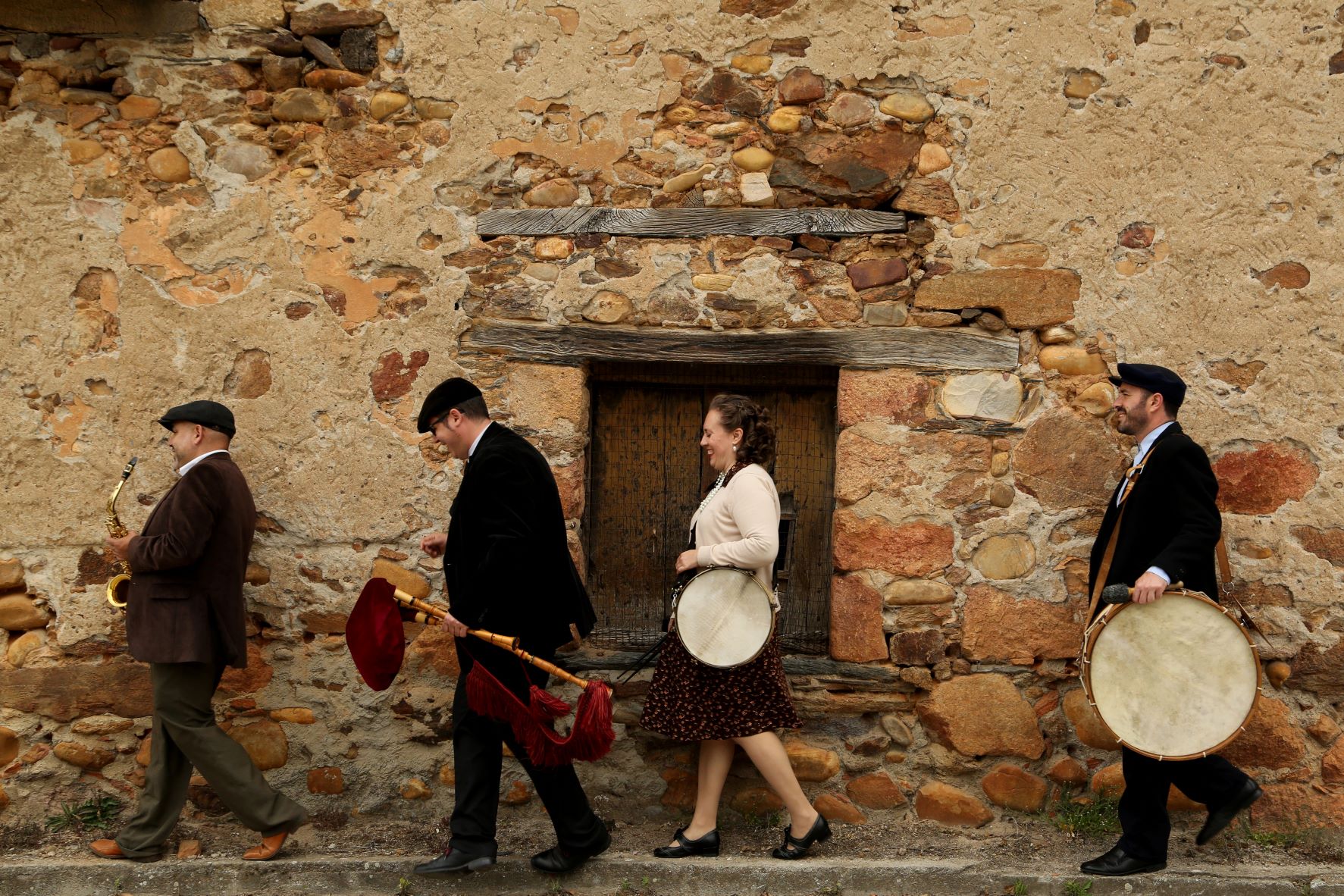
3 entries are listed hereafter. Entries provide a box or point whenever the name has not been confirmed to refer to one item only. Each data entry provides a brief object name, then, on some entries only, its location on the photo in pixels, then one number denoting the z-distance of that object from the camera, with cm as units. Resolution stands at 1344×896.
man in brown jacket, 402
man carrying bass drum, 375
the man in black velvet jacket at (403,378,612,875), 387
